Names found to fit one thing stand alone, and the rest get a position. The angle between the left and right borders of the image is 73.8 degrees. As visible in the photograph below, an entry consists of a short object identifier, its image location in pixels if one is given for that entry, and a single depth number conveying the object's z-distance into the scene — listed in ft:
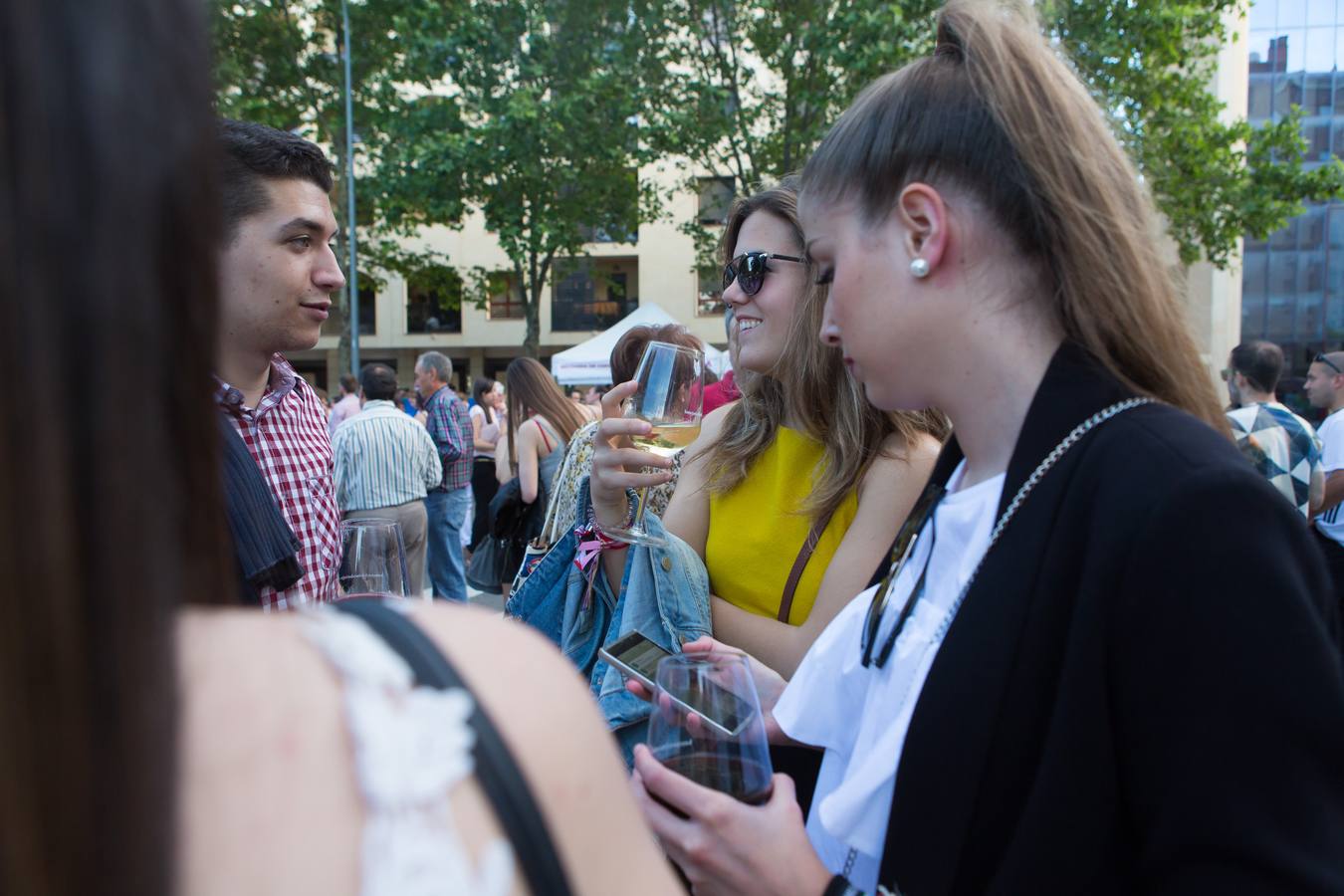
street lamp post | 51.39
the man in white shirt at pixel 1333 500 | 19.31
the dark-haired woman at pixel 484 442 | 31.24
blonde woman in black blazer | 3.27
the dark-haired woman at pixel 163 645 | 1.74
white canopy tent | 52.95
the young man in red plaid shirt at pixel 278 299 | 8.50
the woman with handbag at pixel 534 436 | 22.31
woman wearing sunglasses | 7.36
